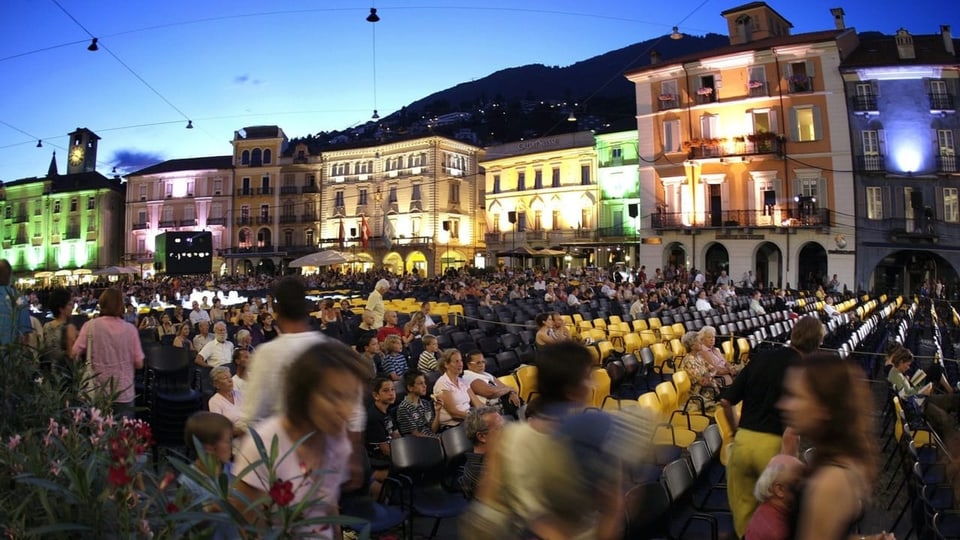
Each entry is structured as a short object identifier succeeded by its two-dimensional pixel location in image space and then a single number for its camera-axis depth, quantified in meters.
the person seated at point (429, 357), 8.07
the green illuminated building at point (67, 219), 64.25
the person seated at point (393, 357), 7.82
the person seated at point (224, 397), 5.68
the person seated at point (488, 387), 6.96
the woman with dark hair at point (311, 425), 2.12
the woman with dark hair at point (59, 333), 4.71
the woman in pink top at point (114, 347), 4.69
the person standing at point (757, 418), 3.84
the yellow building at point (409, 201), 52.44
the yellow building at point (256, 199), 61.06
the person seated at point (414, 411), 6.05
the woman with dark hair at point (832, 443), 2.26
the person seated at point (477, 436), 4.88
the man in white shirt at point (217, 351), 8.73
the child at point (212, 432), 3.51
